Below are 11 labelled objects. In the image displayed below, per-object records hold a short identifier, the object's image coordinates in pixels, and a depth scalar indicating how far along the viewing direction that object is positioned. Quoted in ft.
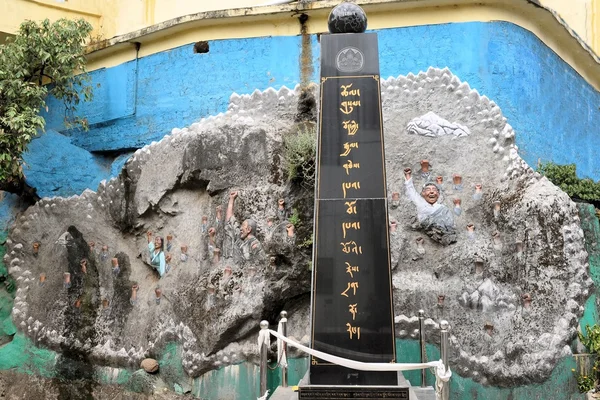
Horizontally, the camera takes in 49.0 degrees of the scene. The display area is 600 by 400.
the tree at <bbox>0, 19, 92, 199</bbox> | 30.22
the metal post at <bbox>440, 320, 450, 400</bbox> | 17.62
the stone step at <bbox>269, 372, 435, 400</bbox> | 18.26
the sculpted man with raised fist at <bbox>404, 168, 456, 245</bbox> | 27.27
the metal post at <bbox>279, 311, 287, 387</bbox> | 21.21
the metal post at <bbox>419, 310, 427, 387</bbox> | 22.57
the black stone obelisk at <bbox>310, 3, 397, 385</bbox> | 18.19
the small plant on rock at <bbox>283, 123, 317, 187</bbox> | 28.40
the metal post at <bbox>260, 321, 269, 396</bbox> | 19.86
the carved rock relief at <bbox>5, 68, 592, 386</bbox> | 26.16
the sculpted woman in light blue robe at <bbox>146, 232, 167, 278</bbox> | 30.57
